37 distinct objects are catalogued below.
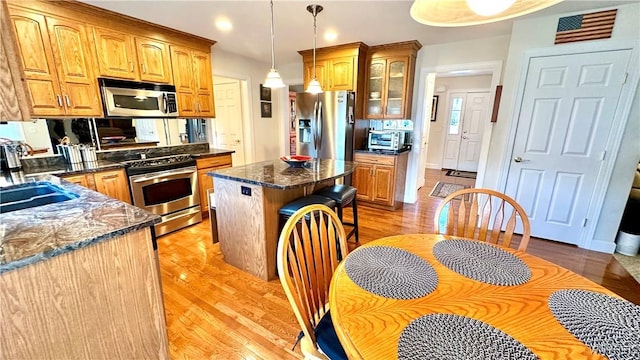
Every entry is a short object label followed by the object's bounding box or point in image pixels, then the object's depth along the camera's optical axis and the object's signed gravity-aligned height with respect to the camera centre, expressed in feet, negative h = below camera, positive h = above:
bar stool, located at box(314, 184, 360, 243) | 7.97 -2.22
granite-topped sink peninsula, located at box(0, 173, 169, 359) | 3.00 -2.12
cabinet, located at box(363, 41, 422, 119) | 11.94 +2.13
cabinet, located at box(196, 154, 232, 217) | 11.05 -2.22
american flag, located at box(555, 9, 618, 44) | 7.94 +3.14
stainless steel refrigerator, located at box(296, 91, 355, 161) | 12.48 +0.07
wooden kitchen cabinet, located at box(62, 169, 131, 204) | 7.91 -1.95
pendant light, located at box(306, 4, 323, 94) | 7.97 +3.50
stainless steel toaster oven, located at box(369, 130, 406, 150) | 12.62 -0.75
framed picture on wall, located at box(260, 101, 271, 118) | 15.71 +0.84
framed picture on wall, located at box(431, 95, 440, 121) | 21.56 +1.41
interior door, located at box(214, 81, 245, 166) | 15.10 +0.13
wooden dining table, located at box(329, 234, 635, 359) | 2.41 -2.01
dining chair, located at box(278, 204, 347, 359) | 3.22 -2.18
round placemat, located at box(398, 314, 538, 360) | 2.27 -1.98
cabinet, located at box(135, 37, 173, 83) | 9.61 +2.32
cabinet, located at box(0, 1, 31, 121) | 2.55 +0.39
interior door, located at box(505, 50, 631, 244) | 8.34 -0.32
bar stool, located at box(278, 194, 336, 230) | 7.04 -2.23
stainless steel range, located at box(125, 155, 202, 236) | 9.11 -2.50
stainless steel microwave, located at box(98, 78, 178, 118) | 9.01 +0.81
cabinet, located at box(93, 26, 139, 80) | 8.65 +2.30
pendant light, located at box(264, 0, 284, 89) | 7.18 +1.18
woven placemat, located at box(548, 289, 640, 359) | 2.38 -1.97
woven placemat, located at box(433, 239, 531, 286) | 3.49 -1.99
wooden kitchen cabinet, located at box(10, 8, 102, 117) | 7.34 +1.67
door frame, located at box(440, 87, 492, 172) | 19.94 +2.53
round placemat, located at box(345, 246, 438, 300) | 3.17 -1.98
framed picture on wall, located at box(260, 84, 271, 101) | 15.53 +1.75
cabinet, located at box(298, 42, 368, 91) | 12.16 +2.84
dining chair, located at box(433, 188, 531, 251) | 4.65 -1.86
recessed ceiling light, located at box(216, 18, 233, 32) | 9.20 +3.57
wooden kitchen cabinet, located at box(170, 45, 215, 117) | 10.71 +1.74
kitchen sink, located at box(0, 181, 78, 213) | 5.16 -1.62
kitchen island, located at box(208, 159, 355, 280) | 6.75 -2.28
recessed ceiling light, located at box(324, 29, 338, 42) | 10.34 +3.60
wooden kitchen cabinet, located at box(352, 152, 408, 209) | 12.42 -2.66
